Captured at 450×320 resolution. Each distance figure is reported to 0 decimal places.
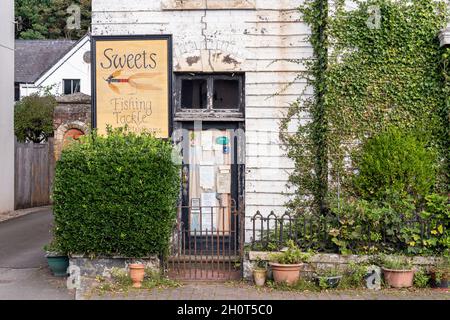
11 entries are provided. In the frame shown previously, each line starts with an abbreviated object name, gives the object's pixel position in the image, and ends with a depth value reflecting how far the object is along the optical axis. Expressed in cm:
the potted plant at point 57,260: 1959
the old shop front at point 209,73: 2100
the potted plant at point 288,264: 1737
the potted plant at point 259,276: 1766
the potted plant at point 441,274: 1719
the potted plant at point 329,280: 1725
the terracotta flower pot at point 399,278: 1728
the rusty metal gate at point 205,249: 1911
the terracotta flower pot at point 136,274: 1777
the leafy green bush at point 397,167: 1987
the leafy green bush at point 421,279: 1739
